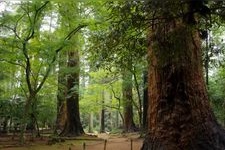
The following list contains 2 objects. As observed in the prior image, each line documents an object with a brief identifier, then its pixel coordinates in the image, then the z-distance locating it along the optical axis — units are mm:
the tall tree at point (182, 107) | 5198
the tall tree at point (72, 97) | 11877
